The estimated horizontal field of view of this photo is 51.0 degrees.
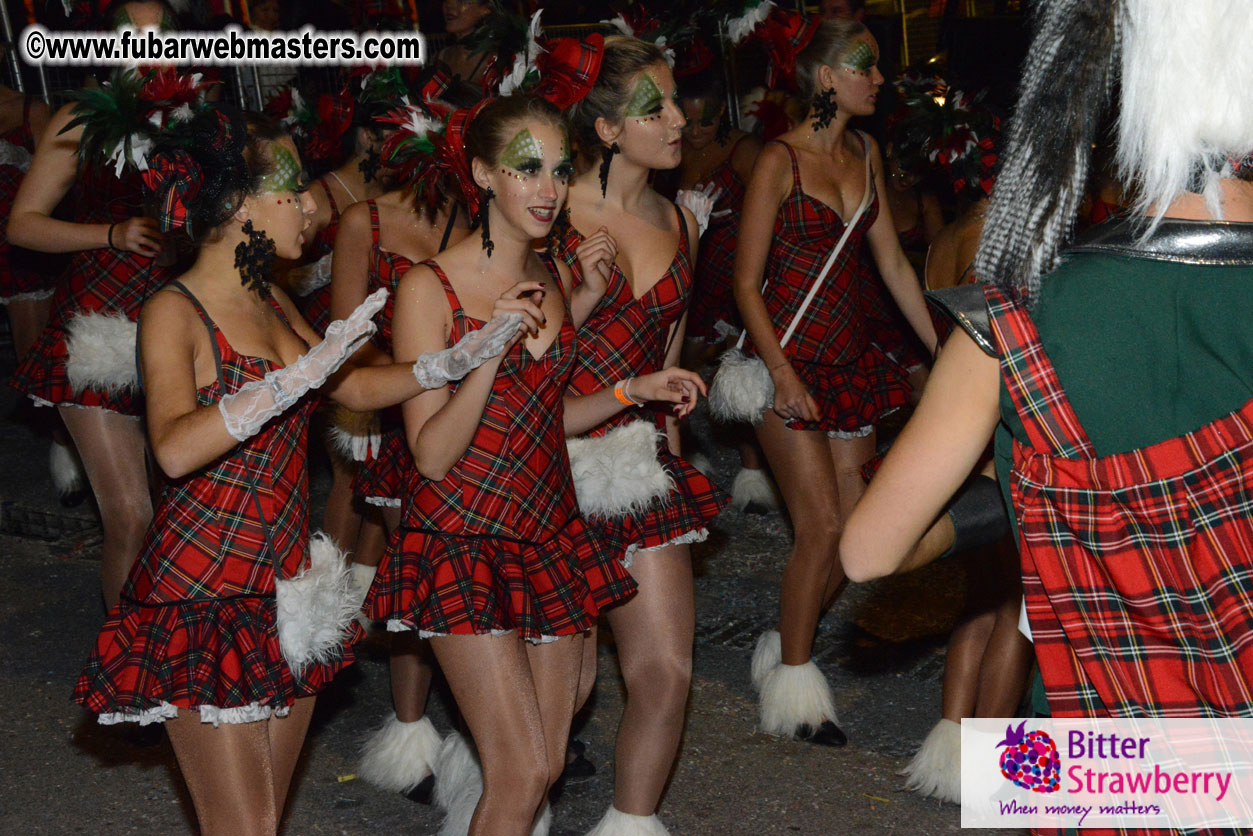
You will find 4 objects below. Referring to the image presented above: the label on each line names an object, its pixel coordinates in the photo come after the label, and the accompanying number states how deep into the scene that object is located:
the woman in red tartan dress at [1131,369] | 1.76
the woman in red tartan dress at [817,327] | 4.50
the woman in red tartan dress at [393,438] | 4.12
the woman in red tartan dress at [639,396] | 3.62
